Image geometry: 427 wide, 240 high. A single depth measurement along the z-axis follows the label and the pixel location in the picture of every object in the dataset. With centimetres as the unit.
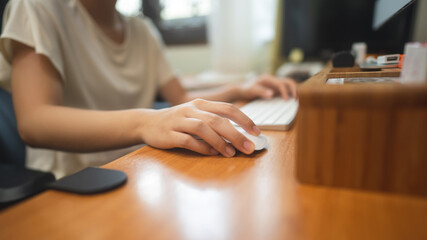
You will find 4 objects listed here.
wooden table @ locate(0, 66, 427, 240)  20
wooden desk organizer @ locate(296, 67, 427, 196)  23
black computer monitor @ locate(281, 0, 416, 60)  130
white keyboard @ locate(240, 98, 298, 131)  47
